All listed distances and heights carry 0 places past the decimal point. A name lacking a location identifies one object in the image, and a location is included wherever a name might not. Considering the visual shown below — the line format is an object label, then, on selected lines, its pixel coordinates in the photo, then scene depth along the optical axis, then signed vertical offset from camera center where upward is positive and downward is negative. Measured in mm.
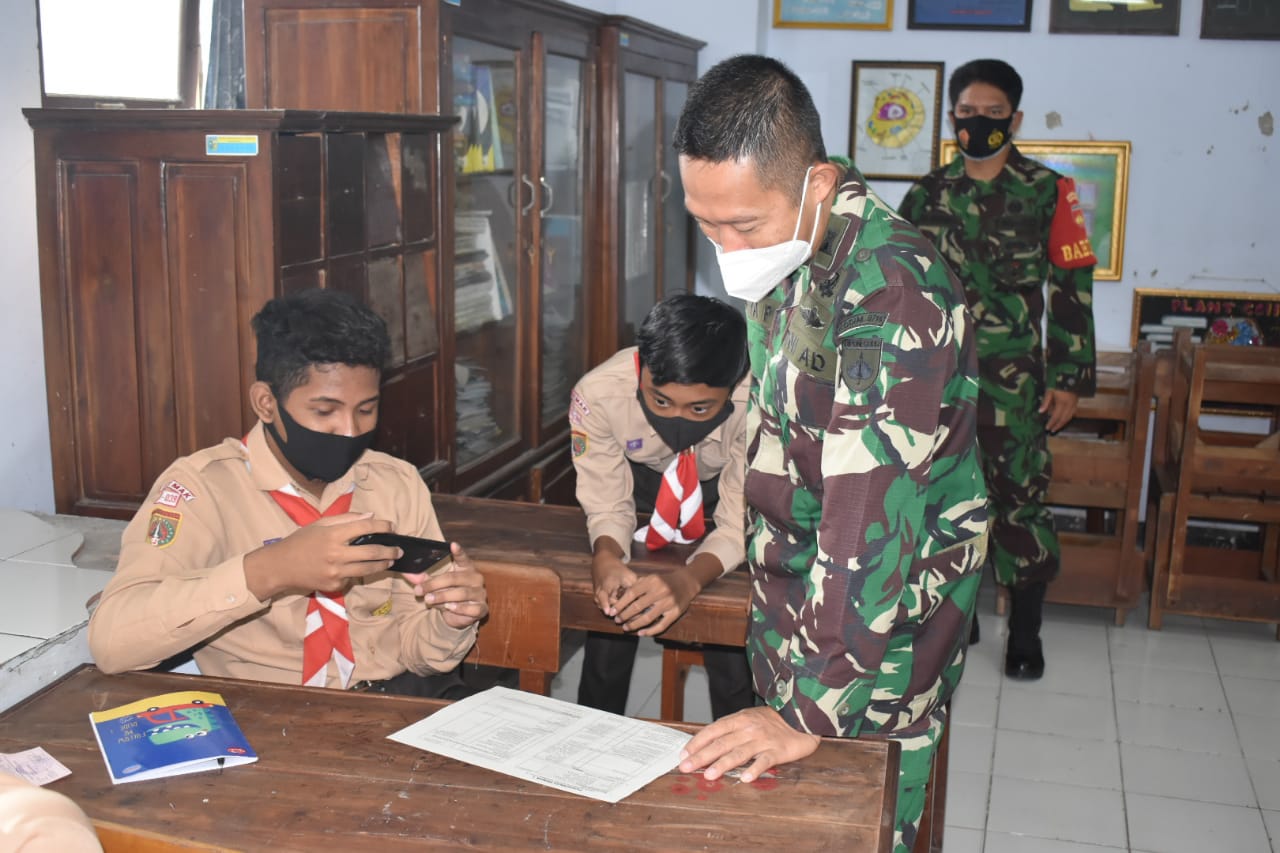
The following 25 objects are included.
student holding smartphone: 1835 -525
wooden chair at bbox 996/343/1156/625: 4246 -973
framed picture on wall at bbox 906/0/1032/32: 5051 +782
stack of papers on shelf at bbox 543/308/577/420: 4328 -557
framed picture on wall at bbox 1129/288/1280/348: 4984 -412
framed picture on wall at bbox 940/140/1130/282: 5043 +114
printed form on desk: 1537 -694
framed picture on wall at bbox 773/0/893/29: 5184 +799
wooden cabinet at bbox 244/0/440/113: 3234 +377
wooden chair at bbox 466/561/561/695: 2109 -694
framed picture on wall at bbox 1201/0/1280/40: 4848 +750
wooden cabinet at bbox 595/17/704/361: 4457 +105
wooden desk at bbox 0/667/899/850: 1399 -697
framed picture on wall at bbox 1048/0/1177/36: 4934 +763
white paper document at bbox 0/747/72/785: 1514 -691
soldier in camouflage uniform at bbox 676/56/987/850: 1482 -259
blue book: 1543 -684
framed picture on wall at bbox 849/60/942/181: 5168 +372
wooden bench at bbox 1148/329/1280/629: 4086 -897
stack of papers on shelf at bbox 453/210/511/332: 3631 -224
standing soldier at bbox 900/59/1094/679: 3645 -179
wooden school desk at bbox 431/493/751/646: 2270 -689
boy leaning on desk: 2297 -554
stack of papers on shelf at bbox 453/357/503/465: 3705 -636
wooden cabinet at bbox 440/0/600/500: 3605 -78
